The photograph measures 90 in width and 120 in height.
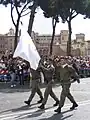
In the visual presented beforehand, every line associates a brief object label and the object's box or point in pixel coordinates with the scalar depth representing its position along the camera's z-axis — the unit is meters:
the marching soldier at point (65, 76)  12.15
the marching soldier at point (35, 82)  13.43
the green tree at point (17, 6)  34.99
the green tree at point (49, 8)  33.19
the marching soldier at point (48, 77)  12.80
